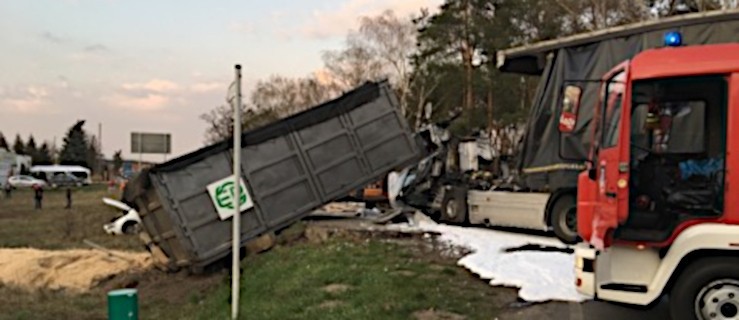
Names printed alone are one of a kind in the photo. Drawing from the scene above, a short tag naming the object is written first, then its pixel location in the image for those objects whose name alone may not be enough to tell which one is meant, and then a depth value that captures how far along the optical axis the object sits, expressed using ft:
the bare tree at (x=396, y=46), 165.89
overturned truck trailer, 42.91
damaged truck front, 31.63
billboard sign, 81.49
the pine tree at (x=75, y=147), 322.55
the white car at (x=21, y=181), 203.62
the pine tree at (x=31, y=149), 321.93
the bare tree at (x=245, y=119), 187.93
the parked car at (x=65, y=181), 225.97
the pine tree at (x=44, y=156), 318.86
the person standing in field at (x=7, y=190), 153.28
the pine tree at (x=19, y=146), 324.19
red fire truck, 20.39
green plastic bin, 17.17
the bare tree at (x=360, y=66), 171.53
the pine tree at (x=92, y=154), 327.67
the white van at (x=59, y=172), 248.52
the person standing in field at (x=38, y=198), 113.29
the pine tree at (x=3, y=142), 319.27
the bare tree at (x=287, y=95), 200.54
